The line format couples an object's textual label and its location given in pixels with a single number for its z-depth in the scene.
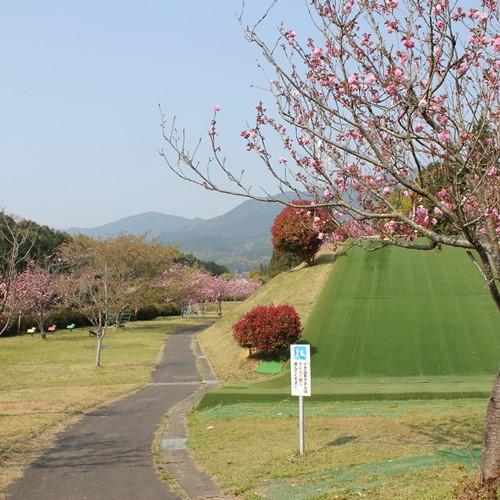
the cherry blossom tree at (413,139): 7.77
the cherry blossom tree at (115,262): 48.55
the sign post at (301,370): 11.48
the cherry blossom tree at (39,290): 47.75
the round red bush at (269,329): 24.67
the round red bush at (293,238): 36.50
